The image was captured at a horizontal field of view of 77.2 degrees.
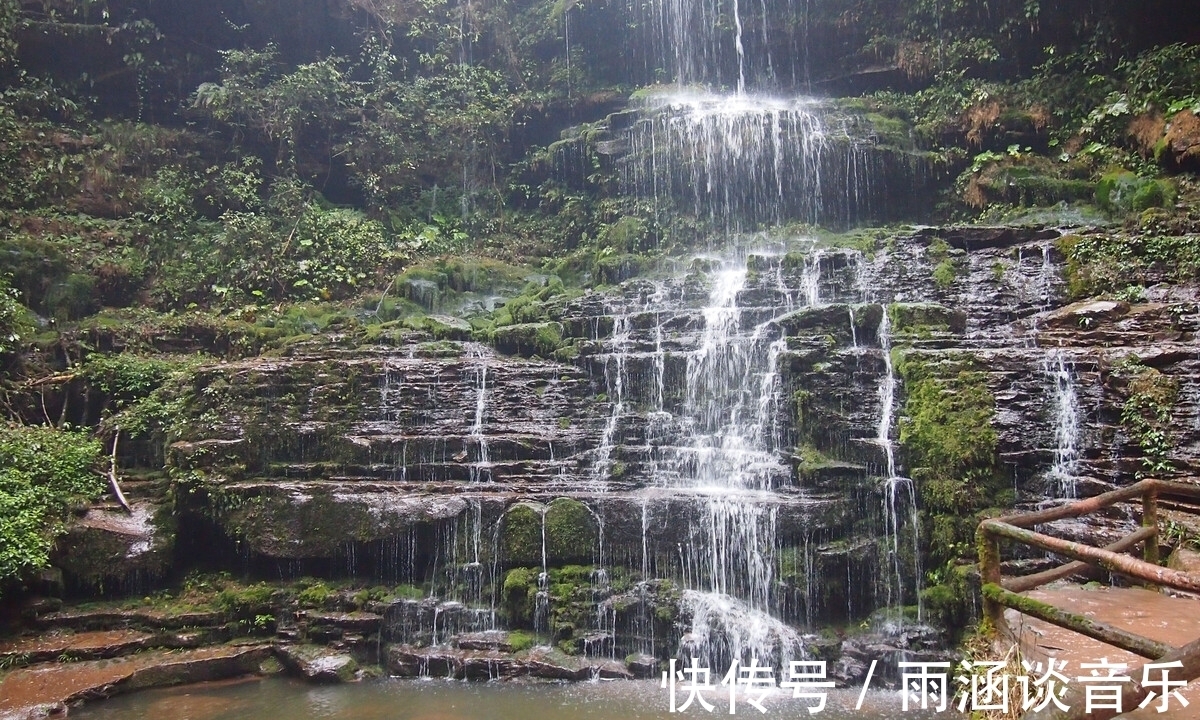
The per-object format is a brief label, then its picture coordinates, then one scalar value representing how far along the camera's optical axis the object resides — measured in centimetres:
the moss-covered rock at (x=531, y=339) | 1198
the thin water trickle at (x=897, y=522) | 808
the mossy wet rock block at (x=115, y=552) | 898
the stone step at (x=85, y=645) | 806
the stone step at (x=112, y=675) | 725
